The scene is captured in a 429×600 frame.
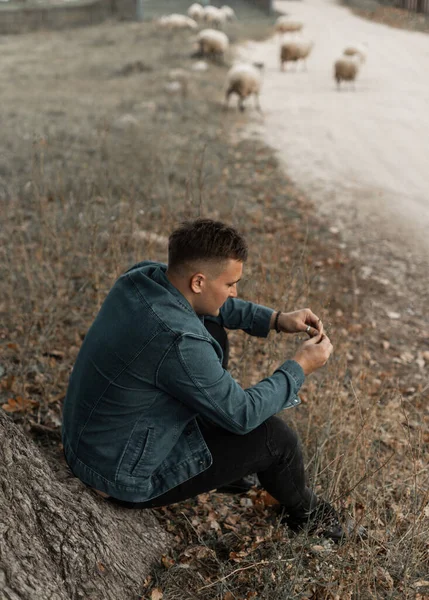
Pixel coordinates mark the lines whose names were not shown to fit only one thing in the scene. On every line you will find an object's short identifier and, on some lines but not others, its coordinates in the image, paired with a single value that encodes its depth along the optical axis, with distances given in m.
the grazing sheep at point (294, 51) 16.56
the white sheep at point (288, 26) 21.84
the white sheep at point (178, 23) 23.50
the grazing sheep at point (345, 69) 14.28
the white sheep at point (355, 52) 16.58
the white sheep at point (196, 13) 26.05
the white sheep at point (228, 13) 26.65
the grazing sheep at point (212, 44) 17.58
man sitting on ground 2.27
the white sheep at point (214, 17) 24.41
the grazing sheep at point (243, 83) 12.34
